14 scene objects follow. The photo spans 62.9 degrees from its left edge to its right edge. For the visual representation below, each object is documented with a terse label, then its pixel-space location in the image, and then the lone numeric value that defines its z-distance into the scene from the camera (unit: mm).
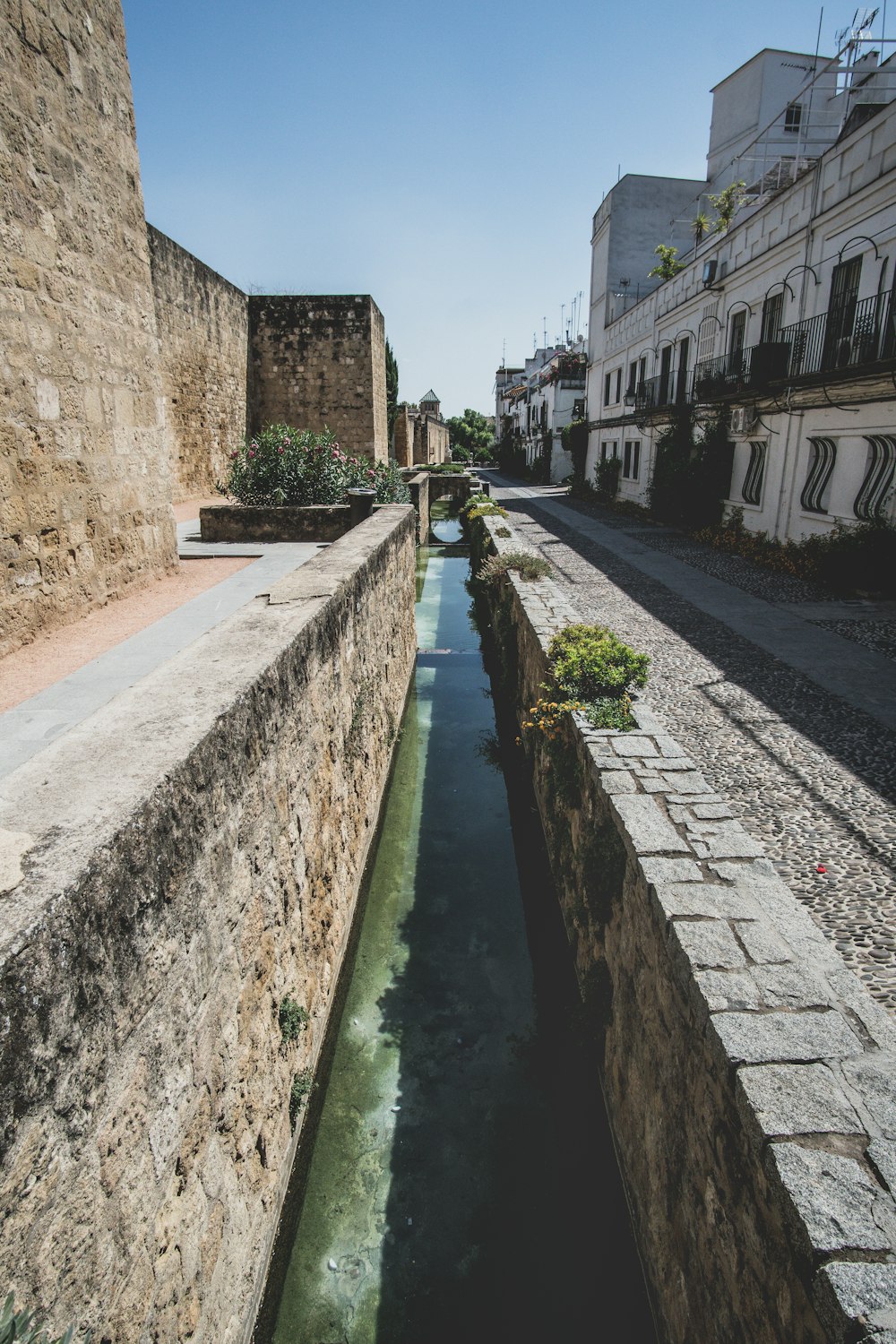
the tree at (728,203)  16719
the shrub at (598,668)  5148
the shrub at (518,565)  9445
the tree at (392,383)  24652
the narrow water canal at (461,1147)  3092
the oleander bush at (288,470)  10164
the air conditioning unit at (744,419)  13780
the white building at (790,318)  10016
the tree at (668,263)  20359
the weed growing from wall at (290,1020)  3238
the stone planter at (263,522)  9094
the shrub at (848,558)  9477
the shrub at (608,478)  24719
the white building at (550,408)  36312
